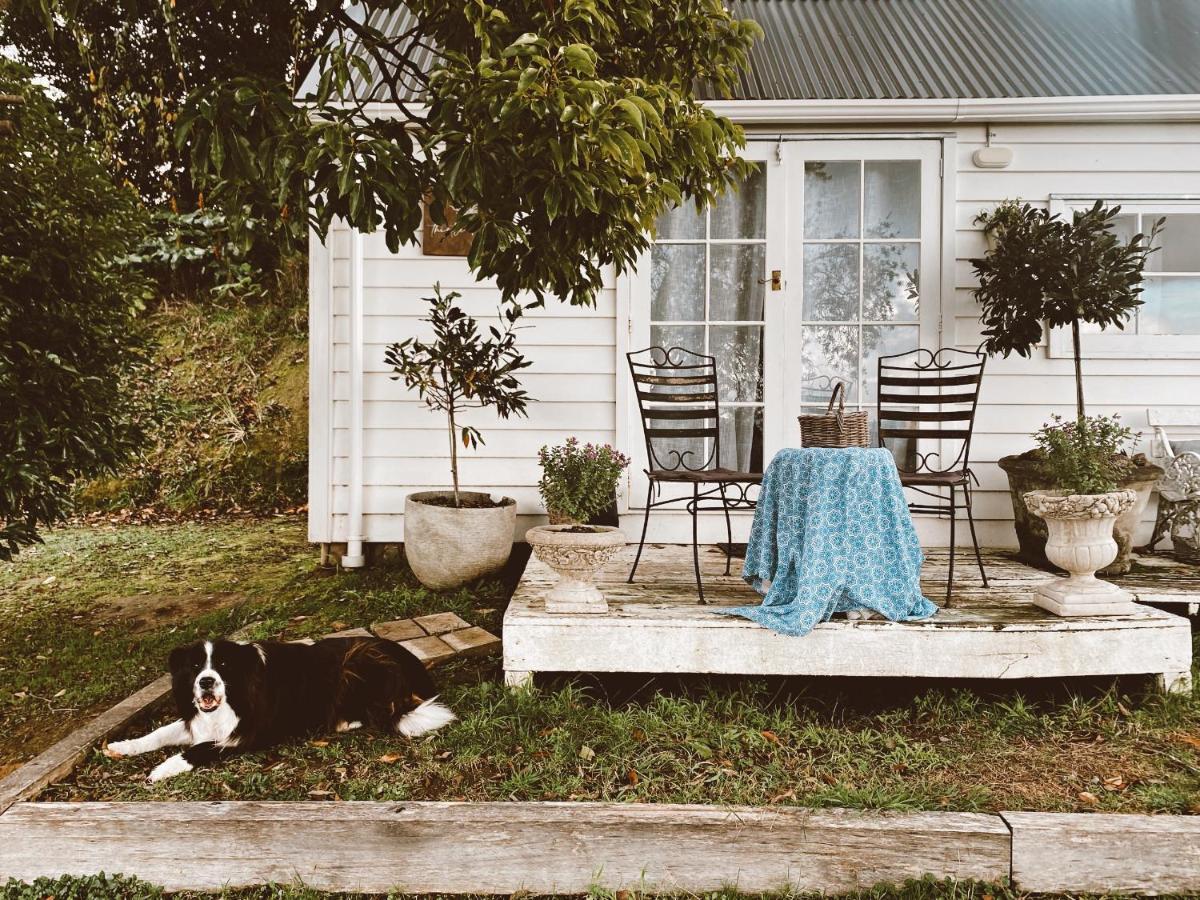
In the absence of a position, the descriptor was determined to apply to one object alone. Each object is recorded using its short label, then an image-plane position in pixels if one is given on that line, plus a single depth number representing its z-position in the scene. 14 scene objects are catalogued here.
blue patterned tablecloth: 2.74
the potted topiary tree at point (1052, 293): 3.82
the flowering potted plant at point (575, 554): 2.79
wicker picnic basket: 2.89
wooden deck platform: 2.73
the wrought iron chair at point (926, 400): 3.70
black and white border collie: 2.27
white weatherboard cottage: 4.48
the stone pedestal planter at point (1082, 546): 2.74
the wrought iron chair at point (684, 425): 3.25
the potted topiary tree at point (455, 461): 4.12
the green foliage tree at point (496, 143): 1.84
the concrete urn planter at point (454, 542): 4.11
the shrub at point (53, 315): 2.80
